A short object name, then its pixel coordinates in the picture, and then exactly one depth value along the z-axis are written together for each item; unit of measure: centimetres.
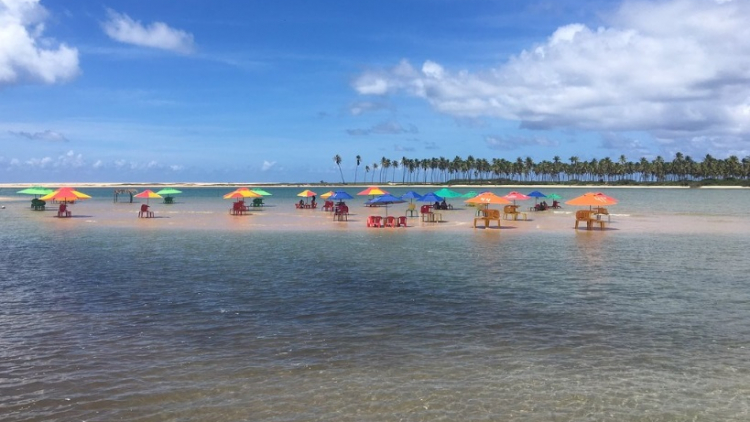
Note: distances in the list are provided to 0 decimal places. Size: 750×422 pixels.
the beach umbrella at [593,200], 3253
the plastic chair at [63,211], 4600
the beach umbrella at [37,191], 6016
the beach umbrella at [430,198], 4169
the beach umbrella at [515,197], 4381
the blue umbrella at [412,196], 4035
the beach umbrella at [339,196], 4401
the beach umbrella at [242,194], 5022
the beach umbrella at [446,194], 4631
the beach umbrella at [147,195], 5109
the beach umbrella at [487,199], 3538
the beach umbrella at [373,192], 4303
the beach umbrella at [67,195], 4469
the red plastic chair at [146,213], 4486
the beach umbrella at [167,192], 6222
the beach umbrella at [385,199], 3844
